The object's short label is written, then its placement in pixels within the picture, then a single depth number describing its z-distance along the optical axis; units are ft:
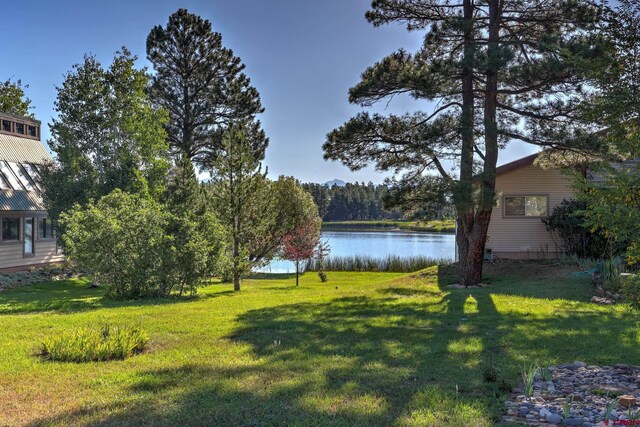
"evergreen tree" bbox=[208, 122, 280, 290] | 46.11
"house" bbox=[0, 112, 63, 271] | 60.75
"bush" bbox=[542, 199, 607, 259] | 51.94
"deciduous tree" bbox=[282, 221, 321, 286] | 62.28
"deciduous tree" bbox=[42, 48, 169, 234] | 57.77
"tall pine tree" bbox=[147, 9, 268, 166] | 78.43
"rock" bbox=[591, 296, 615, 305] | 29.78
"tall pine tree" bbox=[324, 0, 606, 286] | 37.65
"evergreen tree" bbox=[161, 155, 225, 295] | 36.24
